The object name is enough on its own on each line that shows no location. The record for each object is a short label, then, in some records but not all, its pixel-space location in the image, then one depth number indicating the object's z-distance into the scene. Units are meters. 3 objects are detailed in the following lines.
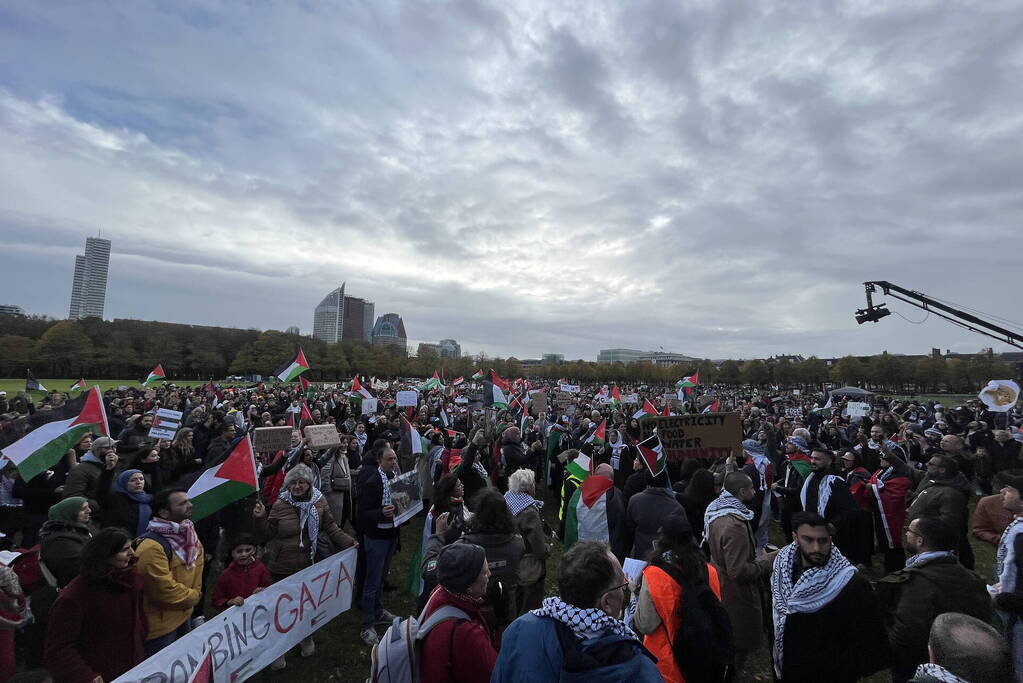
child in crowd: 4.52
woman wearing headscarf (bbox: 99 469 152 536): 5.69
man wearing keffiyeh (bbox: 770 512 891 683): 3.15
